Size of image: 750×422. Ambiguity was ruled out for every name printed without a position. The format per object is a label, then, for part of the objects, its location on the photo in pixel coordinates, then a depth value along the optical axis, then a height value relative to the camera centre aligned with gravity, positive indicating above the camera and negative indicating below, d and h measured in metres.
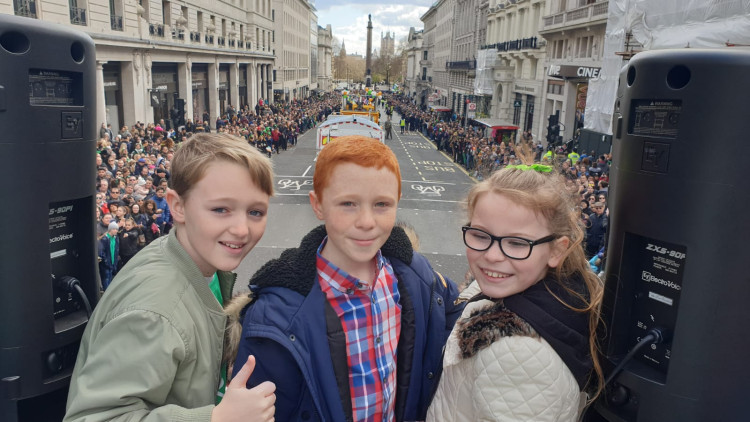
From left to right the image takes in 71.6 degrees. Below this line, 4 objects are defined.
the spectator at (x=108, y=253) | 7.93 -2.42
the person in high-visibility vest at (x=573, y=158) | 17.02 -1.57
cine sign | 20.94 +1.70
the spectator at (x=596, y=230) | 9.32 -2.09
